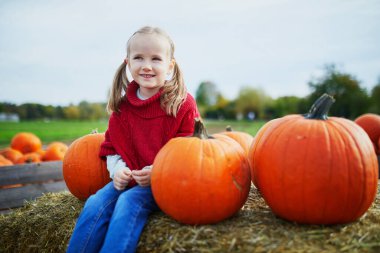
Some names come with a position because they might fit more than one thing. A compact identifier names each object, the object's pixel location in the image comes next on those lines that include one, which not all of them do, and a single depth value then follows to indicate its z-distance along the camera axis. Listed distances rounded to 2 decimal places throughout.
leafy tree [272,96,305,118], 28.38
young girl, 2.22
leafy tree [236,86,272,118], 44.23
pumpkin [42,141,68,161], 5.25
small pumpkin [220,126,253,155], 3.73
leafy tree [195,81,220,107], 69.56
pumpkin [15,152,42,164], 4.97
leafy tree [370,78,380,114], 17.52
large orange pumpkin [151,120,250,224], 1.91
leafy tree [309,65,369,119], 19.03
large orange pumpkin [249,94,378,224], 1.81
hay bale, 1.65
